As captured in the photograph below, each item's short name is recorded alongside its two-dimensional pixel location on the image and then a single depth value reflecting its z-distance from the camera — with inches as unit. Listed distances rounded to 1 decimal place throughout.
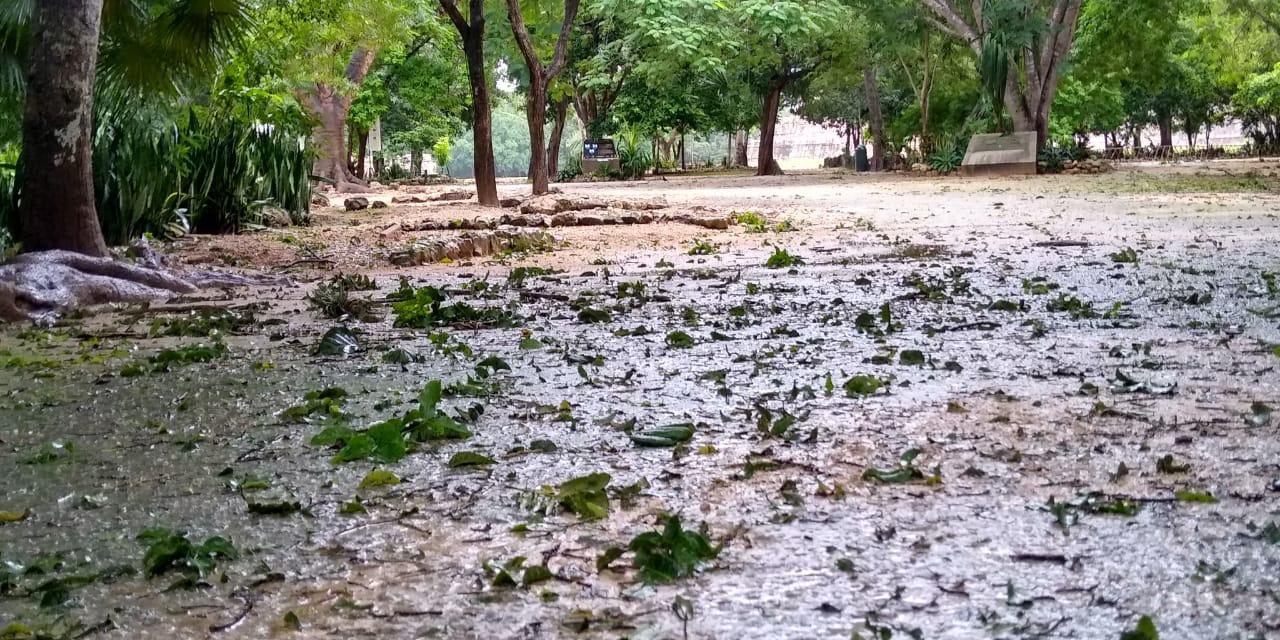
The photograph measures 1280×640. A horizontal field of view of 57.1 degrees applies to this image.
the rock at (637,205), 527.7
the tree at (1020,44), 837.2
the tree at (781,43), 948.6
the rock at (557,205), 510.0
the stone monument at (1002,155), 885.8
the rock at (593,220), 458.6
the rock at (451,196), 742.5
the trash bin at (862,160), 1411.2
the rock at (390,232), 428.5
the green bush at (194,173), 369.7
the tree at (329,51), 602.9
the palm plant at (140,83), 331.9
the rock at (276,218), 493.7
